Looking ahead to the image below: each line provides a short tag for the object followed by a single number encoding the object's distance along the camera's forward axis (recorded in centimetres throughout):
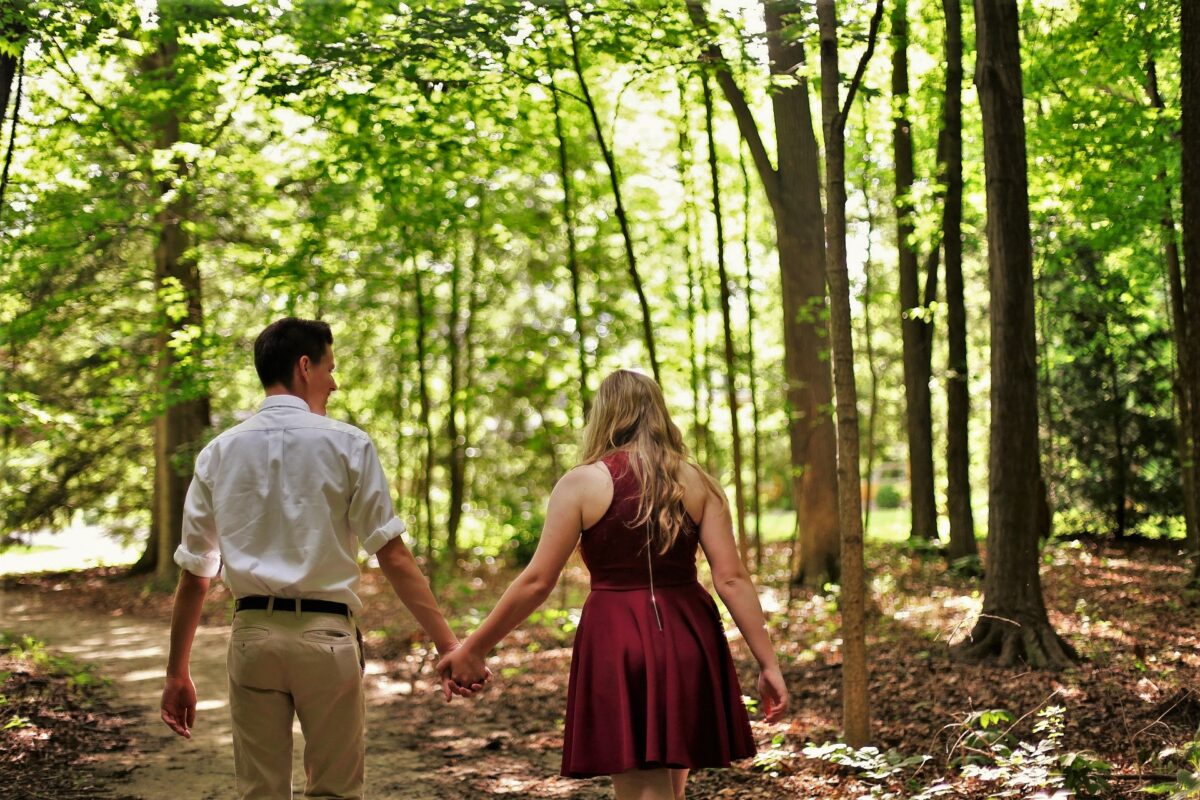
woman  372
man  354
